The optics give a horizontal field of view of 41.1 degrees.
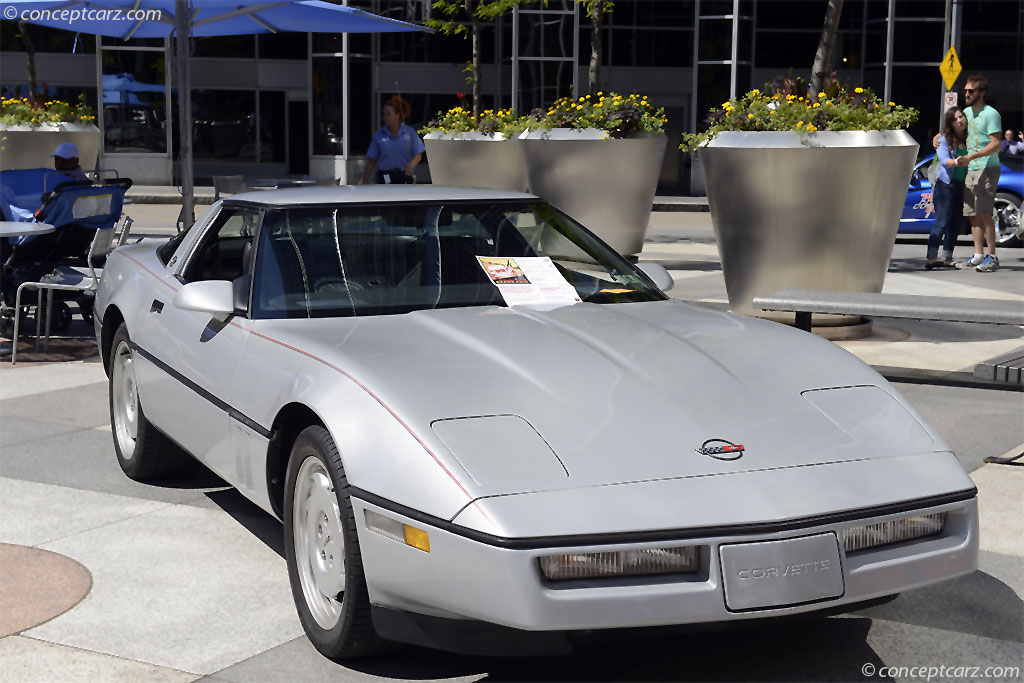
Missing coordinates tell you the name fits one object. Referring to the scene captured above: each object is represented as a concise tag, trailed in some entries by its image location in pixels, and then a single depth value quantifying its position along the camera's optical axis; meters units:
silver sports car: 3.41
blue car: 18.12
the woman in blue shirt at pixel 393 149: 14.60
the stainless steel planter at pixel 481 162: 17.94
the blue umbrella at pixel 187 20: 11.92
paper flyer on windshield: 4.97
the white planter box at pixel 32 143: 19.27
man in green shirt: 14.20
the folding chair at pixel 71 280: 9.53
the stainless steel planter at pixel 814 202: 9.87
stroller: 10.26
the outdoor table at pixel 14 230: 9.30
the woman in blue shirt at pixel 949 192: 14.73
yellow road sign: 24.77
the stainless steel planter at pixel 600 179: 14.98
